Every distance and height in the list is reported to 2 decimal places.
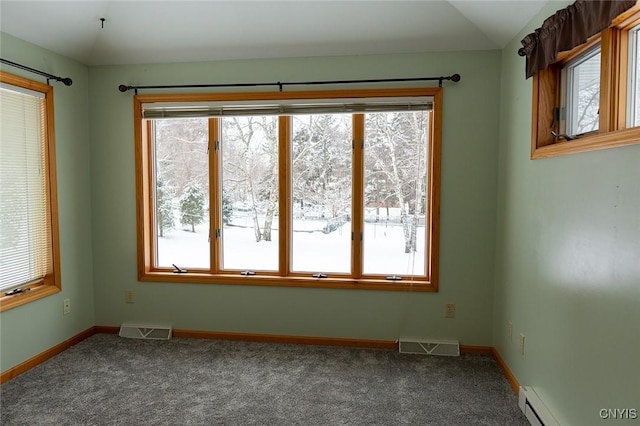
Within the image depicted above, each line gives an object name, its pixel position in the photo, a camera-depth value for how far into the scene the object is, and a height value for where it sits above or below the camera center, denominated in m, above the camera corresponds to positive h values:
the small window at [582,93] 1.88 +0.54
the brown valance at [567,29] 1.53 +0.77
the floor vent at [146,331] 3.39 -1.13
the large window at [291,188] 3.15 +0.10
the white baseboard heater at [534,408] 2.07 -1.15
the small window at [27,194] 2.69 +0.05
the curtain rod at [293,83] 2.99 +0.92
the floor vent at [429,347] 3.08 -1.15
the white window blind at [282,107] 3.04 +0.74
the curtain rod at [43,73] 2.61 +0.92
